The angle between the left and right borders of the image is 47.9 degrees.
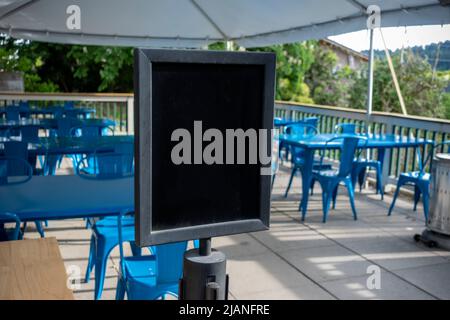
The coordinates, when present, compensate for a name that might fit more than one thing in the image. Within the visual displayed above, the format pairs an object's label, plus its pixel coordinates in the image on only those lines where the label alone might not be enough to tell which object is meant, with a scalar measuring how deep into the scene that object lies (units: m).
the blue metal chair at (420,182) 5.41
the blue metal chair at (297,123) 7.33
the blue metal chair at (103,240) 3.11
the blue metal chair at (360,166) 6.35
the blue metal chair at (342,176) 5.25
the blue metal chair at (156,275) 2.32
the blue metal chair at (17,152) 4.31
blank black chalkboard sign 0.82
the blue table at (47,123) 6.41
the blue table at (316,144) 5.54
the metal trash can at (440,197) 4.55
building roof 22.88
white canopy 4.59
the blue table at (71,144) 4.84
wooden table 1.28
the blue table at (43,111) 8.21
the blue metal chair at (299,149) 6.20
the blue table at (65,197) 2.62
